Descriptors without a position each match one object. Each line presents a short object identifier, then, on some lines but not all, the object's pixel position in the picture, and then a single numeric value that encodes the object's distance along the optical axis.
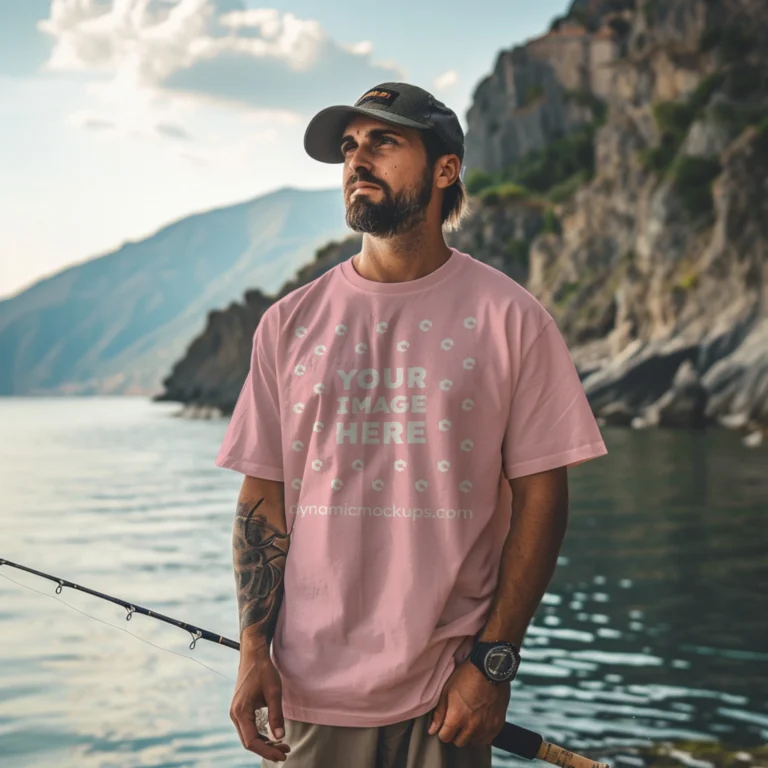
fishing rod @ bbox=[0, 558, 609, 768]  3.05
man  2.79
